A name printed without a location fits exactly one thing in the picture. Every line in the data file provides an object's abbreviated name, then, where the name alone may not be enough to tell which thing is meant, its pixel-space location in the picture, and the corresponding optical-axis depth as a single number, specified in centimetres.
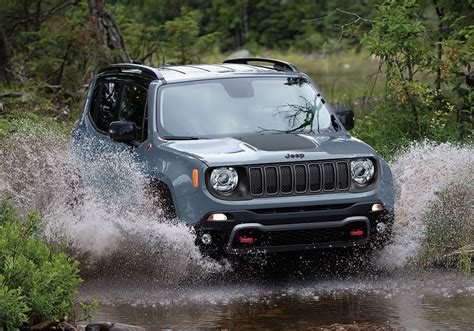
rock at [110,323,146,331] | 1146
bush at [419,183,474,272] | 1519
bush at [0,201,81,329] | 1039
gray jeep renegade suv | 1396
